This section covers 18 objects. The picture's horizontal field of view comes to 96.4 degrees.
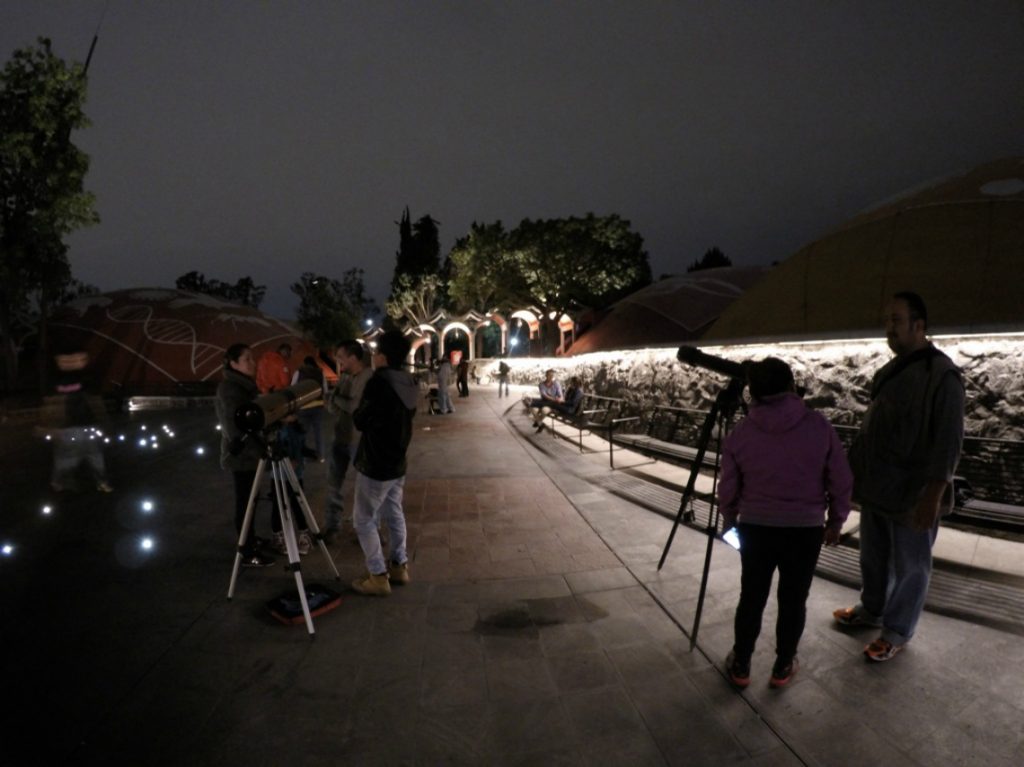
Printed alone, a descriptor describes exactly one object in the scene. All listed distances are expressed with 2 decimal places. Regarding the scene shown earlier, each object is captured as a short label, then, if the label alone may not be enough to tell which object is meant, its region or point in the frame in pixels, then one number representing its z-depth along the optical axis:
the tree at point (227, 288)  63.19
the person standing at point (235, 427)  4.01
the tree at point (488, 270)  28.45
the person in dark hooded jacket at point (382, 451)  3.49
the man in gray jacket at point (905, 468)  2.67
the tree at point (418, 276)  41.75
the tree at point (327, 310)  40.56
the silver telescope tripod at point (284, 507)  3.12
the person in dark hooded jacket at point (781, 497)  2.39
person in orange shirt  7.48
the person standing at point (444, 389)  14.24
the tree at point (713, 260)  48.28
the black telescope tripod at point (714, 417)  3.00
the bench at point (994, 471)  5.14
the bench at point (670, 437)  6.99
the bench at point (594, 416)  8.65
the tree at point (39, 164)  13.34
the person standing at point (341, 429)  4.29
